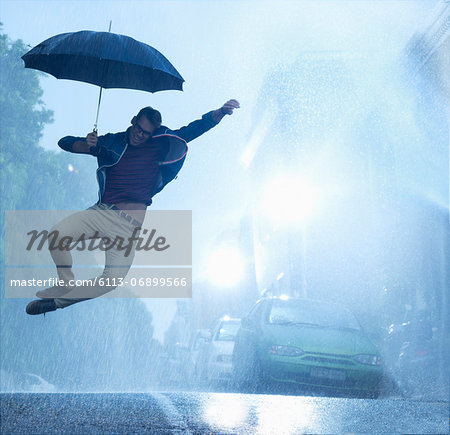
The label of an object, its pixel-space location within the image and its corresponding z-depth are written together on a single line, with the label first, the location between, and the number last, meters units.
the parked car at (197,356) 14.13
